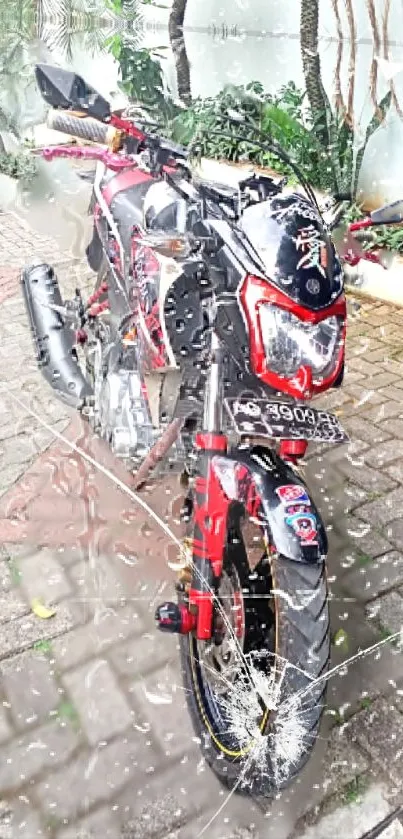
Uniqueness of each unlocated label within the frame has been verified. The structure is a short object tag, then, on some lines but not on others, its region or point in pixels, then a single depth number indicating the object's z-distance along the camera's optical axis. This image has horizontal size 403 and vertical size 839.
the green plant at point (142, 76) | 4.25
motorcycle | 1.71
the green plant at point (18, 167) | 5.20
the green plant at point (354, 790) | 1.94
